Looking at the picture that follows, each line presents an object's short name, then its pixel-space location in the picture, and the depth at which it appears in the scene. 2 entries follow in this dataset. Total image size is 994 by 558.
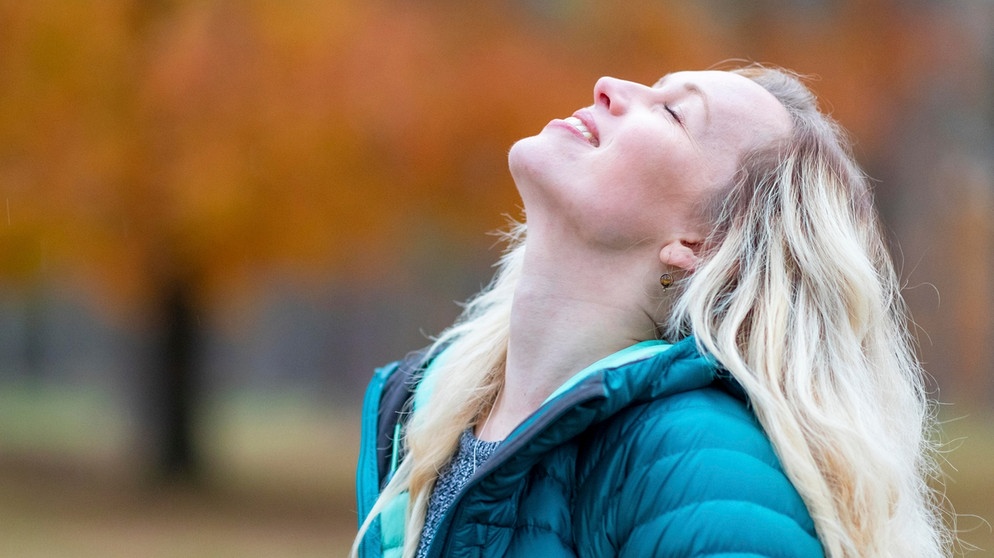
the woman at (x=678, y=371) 2.54
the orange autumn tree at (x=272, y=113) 6.38
